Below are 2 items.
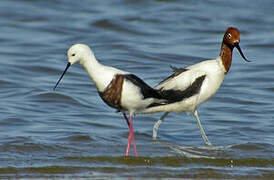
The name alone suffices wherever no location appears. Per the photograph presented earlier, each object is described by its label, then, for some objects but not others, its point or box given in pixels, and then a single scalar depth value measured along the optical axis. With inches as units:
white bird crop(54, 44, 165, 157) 681.6
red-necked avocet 781.3
